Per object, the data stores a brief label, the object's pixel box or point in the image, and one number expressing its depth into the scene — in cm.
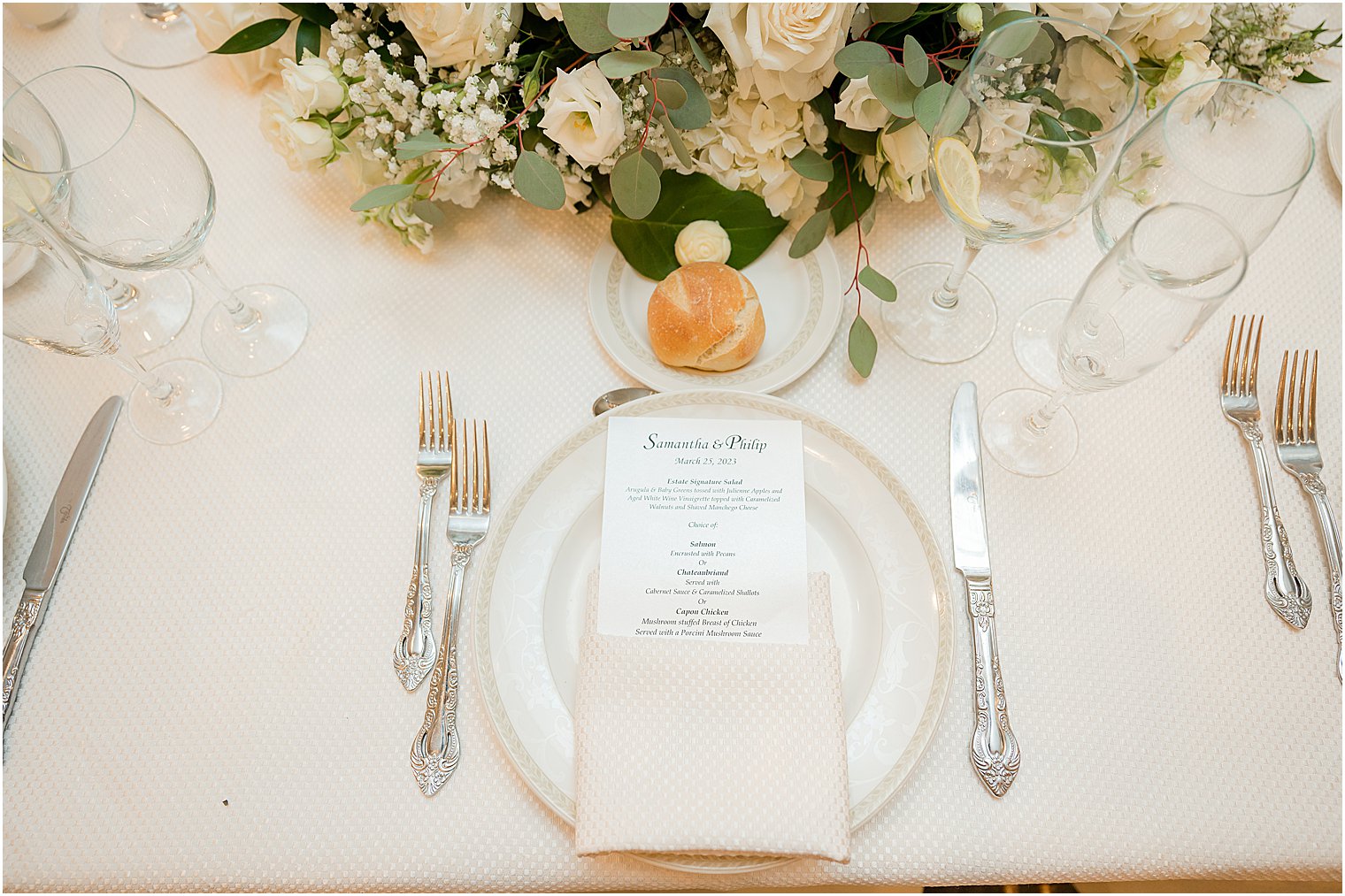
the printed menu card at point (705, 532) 71
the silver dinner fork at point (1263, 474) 76
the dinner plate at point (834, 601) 66
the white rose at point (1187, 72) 80
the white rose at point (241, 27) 84
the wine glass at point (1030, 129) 64
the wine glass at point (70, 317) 72
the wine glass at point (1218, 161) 64
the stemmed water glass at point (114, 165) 71
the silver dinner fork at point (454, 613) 71
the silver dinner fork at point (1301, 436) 80
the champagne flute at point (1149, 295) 61
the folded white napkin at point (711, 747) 61
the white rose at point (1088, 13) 71
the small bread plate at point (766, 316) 86
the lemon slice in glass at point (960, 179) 71
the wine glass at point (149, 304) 93
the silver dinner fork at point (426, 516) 74
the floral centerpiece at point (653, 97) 73
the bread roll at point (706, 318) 82
